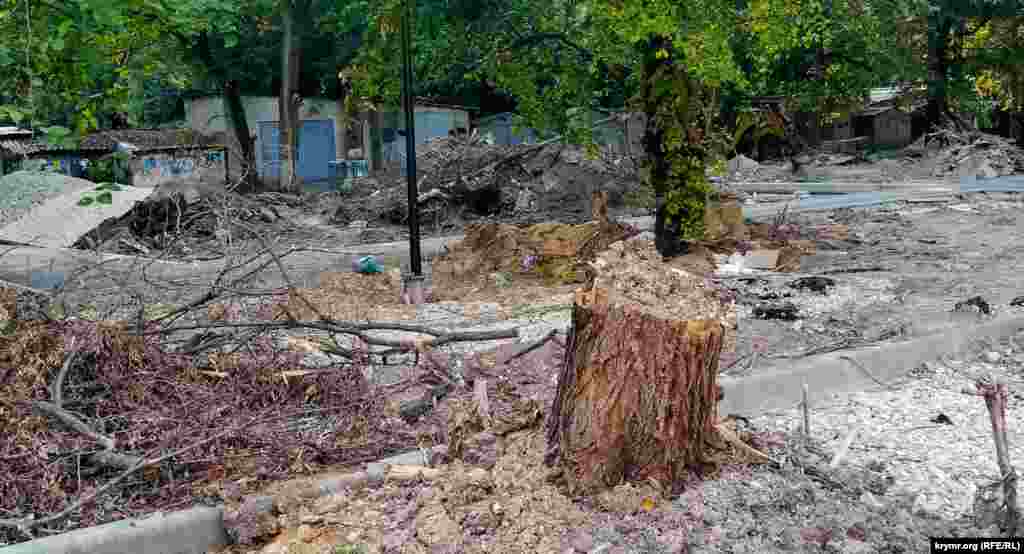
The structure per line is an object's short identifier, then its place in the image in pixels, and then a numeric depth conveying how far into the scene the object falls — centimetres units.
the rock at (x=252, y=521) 376
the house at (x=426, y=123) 3119
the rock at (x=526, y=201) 1889
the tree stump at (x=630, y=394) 382
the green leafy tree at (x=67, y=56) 627
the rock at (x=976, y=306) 749
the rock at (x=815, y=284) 943
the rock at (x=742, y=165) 3075
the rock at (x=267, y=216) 1839
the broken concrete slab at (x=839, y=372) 546
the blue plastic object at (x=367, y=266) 1155
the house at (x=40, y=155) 1995
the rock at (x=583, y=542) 347
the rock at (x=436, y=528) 354
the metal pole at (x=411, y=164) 959
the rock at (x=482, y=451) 412
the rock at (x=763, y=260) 1121
